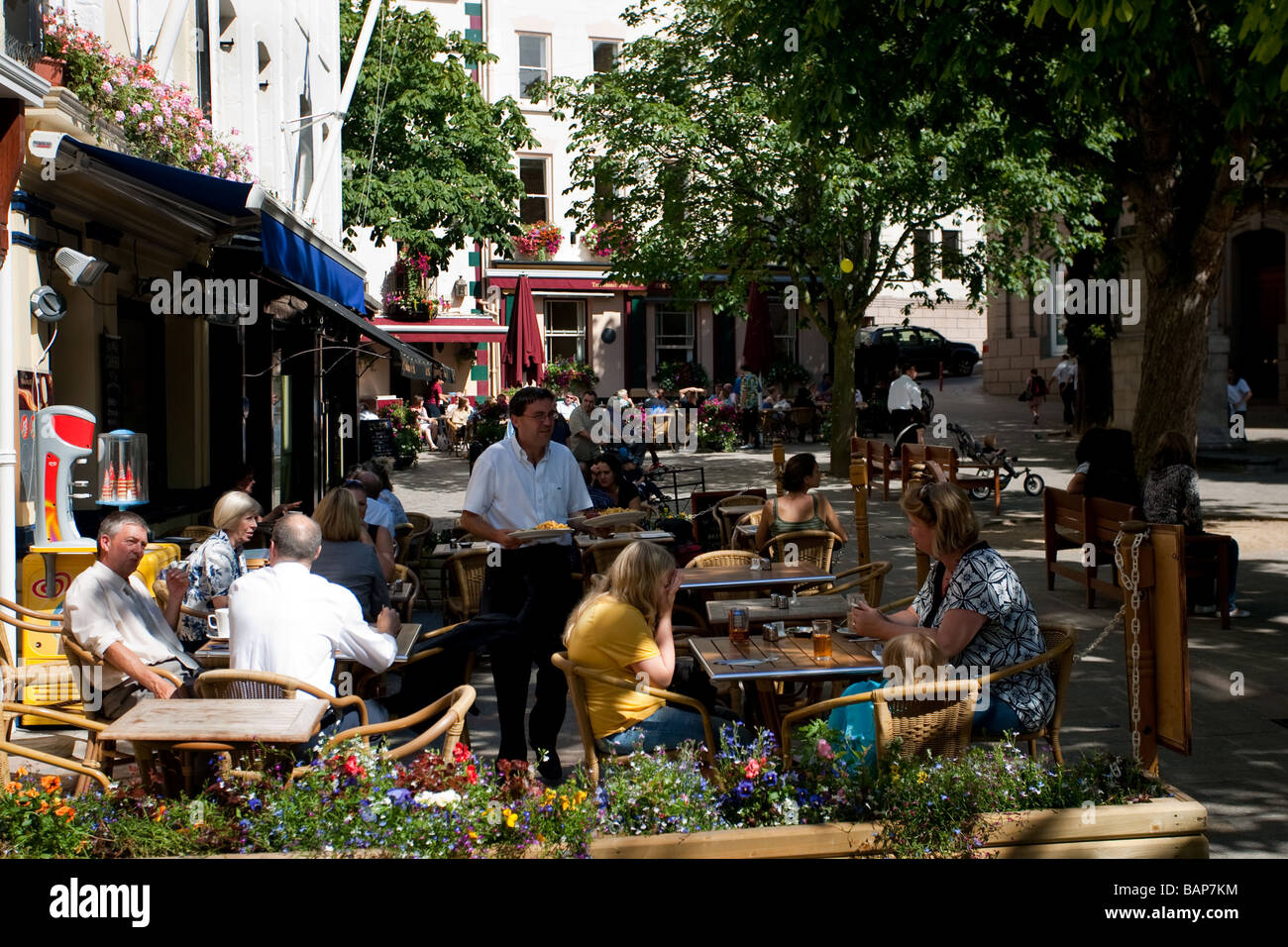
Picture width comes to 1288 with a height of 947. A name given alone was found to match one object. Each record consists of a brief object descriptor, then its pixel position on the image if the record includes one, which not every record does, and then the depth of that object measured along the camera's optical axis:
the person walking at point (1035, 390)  29.56
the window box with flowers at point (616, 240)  21.81
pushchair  16.69
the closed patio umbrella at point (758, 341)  31.16
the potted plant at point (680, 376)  34.84
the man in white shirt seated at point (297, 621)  4.86
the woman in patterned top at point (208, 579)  6.66
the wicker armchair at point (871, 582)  7.06
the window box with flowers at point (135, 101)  8.95
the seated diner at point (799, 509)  8.78
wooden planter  3.70
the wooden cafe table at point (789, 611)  6.15
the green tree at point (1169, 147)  10.83
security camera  8.36
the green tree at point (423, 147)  24.73
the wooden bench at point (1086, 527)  9.59
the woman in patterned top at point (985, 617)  4.81
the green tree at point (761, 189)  18.19
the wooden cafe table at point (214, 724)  3.94
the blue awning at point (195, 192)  7.33
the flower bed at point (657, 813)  3.67
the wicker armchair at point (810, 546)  8.55
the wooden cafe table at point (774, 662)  5.04
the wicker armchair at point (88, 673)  5.22
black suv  36.44
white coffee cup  6.12
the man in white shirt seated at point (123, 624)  5.36
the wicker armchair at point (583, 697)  4.70
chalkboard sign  22.77
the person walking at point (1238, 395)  26.50
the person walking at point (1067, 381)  29.12
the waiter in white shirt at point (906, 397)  21.73
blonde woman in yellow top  4.86
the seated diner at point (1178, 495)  9.27
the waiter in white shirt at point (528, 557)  5.88
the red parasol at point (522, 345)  30.48
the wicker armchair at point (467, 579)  8.78
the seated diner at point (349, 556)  6.20
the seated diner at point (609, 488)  10.80
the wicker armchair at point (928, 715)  4.29
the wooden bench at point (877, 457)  17.83
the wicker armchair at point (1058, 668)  4.67
